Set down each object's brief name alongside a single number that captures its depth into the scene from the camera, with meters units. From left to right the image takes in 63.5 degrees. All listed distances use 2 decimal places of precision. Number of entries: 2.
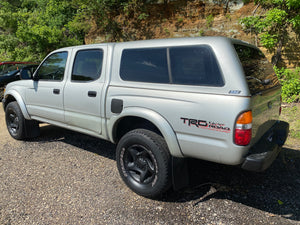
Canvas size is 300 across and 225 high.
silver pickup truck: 2.30
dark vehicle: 9.34
